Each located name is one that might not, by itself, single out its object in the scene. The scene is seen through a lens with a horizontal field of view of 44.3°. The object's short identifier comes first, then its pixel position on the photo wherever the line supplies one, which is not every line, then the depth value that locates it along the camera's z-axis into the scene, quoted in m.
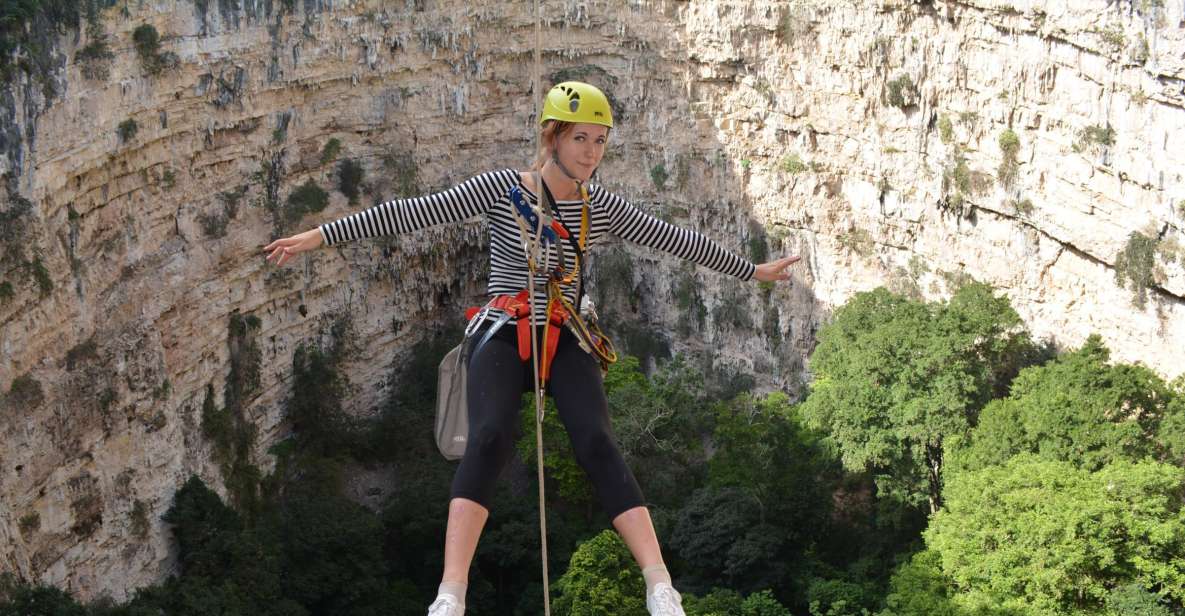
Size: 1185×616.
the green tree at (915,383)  30.12
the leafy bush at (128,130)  30.22
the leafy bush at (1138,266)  31.75
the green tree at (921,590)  24.58
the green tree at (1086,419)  26.77
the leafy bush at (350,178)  39.03
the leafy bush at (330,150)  38.88
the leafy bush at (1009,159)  34.75
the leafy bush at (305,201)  36.78
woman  6.88
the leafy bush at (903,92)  36.97
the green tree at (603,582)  26.09
